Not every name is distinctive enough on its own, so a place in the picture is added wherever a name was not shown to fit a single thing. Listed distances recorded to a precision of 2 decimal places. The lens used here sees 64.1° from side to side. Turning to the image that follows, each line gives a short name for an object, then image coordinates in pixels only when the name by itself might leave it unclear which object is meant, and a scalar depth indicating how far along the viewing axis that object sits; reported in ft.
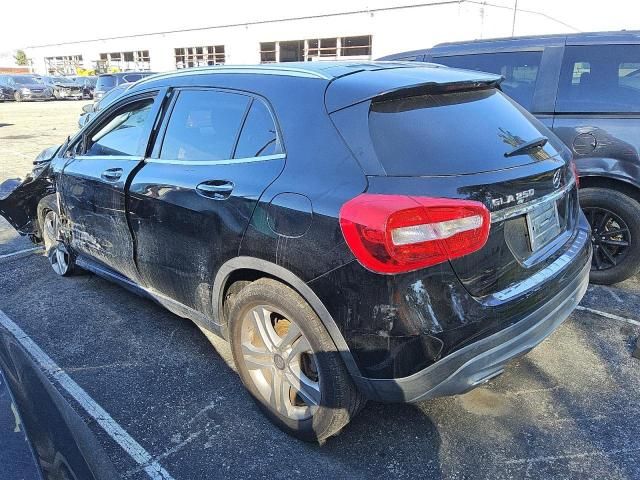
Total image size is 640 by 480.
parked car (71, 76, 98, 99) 109.70
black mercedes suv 6.64
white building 84.99
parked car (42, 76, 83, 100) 105.19
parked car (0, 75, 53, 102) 99.14
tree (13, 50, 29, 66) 234.07
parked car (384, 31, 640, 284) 12.69
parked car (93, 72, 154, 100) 60.50
